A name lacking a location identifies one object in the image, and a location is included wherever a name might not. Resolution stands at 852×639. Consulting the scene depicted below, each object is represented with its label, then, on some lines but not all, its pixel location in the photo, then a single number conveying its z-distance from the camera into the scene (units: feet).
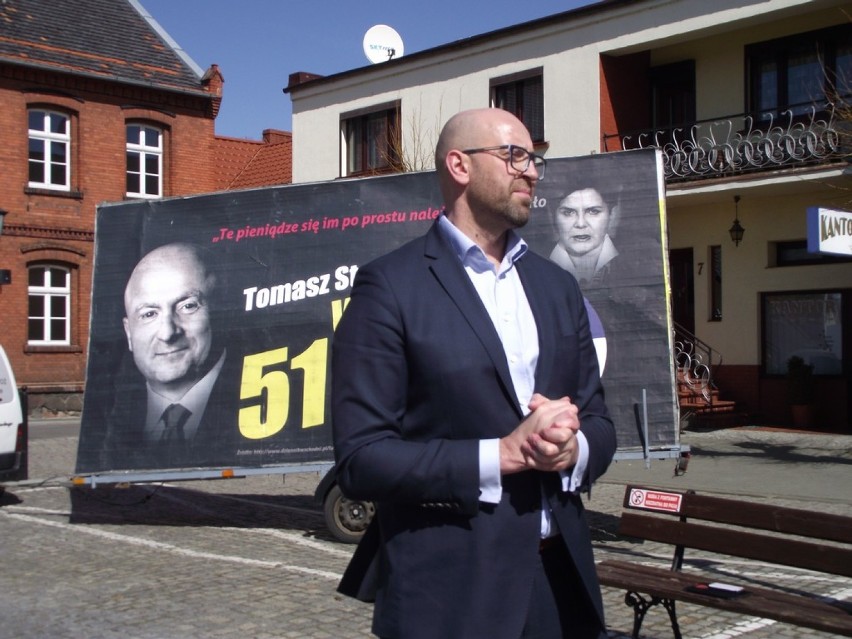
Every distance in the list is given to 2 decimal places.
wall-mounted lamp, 66.90
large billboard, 29.25
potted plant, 64.34
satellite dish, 92.12
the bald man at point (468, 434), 7.80
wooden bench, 16.06
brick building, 88.58
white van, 38.37
